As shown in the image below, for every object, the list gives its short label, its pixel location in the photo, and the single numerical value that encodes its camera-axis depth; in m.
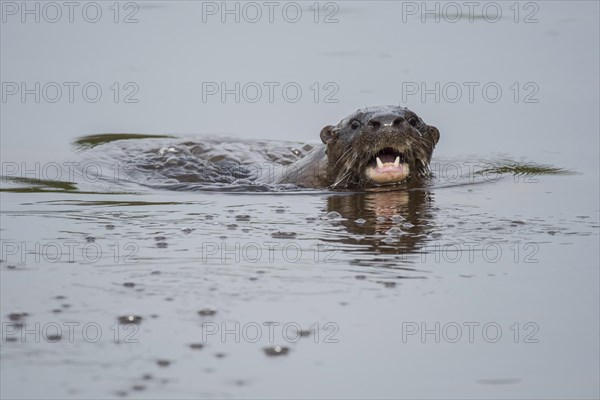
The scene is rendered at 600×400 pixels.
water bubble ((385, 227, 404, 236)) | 16.80
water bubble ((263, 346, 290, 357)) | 12.10
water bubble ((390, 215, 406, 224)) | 17.83
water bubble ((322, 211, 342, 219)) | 18.22
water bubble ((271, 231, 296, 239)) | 16.59
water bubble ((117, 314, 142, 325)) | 12.76
